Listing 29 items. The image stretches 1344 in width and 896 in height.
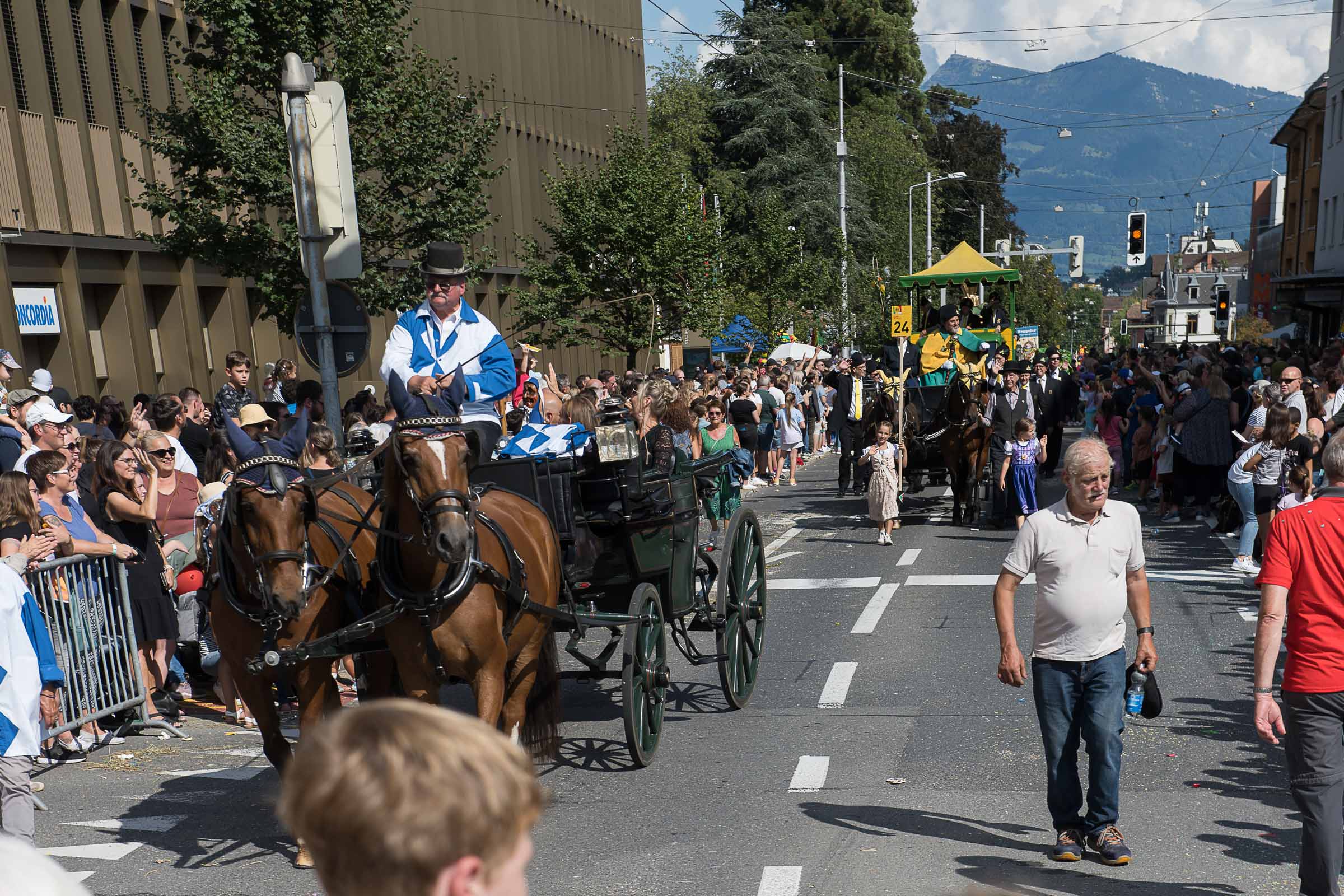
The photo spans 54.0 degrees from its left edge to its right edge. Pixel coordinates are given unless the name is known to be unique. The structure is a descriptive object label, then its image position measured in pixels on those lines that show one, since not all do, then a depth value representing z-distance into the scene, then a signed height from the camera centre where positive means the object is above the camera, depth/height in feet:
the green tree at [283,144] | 49.08 +6.12
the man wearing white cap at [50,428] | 30.91 -2.66
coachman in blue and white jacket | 22.50 -0.89
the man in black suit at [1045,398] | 66.80 -7.18
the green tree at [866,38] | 226.38 +40.58
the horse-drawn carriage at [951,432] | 55.31 -6.95
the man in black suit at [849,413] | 68.44 -7.94
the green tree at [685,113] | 196.47 +29.42
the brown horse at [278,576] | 18.99 -4.04
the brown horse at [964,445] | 54.90 -7.39
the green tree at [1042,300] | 282.15 -8.21
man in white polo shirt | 18.47 -5.25
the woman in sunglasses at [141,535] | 28.81 -4.94
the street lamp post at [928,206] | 199.93 +10.44
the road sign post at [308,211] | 32.73 +2.24
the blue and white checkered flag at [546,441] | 24.89 -2.87
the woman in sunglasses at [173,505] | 30.58 -4.60
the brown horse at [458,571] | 18.31 -4.14
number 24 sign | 67.82 -2.58
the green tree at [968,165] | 278.26 +21.29
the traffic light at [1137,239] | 116.78 +1.74
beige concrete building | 59.06 +4.11
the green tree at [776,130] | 176.55 +20.14
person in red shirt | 15.65 -4.94
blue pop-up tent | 115.14 -5.16
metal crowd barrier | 26.50 -6.74
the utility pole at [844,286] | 145.69 -1.41
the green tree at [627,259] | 91.66 +1.82
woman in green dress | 48.24 -6.32
